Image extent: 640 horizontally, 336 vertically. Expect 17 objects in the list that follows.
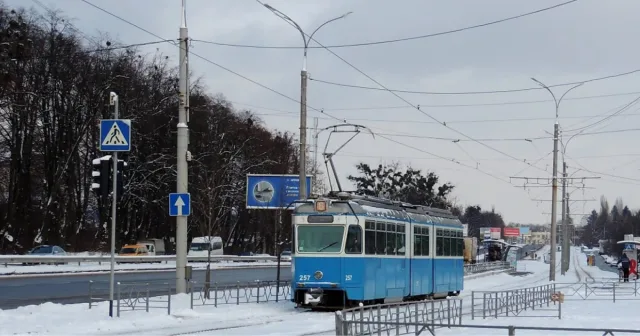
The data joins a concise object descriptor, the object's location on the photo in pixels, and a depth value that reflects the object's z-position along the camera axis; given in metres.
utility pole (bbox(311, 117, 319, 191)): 43.80
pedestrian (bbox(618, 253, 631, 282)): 51.69
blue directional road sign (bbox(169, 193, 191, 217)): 25.09
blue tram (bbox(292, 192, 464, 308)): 25.56
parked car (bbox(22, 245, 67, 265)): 56.50
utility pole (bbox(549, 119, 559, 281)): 49.31
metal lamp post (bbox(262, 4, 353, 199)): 30.31
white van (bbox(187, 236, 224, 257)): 69.94
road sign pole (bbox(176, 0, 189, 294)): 25.53
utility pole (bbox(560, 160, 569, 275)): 64.25
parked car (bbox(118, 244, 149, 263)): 64.44
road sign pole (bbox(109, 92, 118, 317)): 20.30
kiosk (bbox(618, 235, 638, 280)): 57.47
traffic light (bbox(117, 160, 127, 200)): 20.94
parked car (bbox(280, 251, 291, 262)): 81.07
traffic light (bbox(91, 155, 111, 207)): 20.84
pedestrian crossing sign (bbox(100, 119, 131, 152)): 21.17
